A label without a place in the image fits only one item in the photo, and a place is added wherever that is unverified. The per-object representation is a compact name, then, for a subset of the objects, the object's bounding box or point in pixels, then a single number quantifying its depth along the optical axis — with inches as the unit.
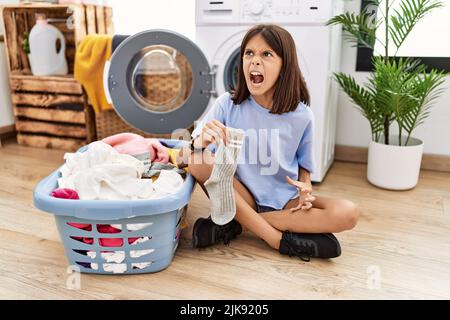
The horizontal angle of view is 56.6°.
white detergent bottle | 92.7
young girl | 48.2
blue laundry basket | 40.8
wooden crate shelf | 89.7
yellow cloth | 82.0
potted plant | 65.6
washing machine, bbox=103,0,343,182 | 67.1
